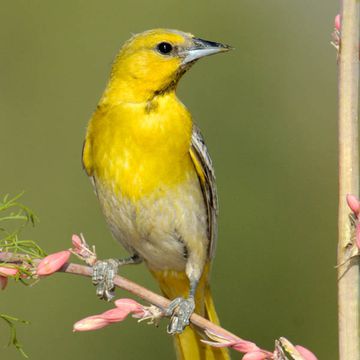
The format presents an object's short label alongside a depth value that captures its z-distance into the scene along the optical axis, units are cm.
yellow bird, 281
